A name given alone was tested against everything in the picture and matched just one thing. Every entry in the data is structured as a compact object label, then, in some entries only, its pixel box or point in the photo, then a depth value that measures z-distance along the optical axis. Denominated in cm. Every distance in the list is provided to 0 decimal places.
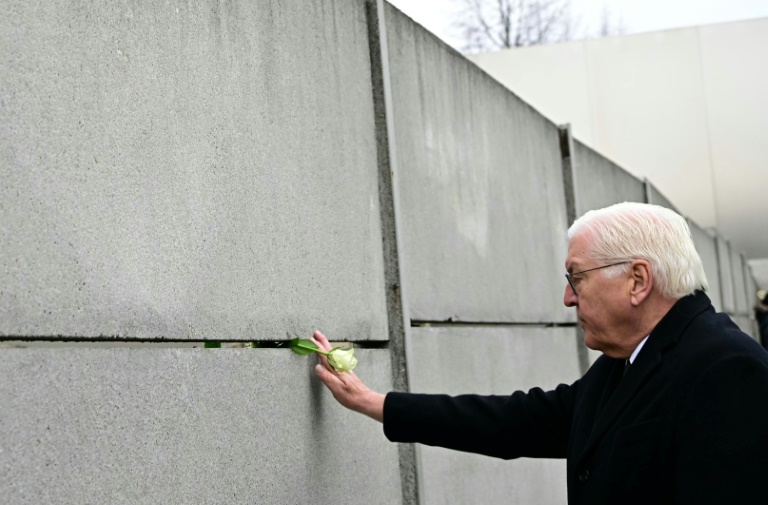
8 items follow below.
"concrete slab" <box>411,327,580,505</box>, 379
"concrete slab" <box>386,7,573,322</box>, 386
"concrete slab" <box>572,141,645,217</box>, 629
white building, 1823
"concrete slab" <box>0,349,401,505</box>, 188
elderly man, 237
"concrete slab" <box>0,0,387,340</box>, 195
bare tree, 1856
